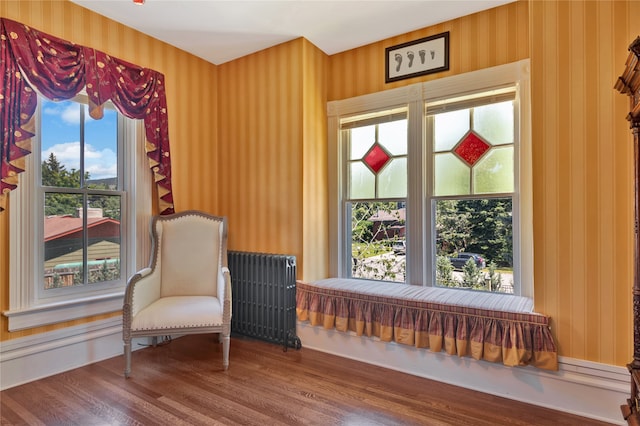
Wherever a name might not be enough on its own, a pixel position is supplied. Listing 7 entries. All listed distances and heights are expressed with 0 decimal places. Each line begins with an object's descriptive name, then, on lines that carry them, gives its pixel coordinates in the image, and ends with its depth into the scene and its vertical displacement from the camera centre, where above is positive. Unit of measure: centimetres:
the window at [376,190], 304 +22
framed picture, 279 +131
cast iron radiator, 297 -73
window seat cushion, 207 -73
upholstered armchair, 243 -55
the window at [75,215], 235 +1
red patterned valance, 219 +95
